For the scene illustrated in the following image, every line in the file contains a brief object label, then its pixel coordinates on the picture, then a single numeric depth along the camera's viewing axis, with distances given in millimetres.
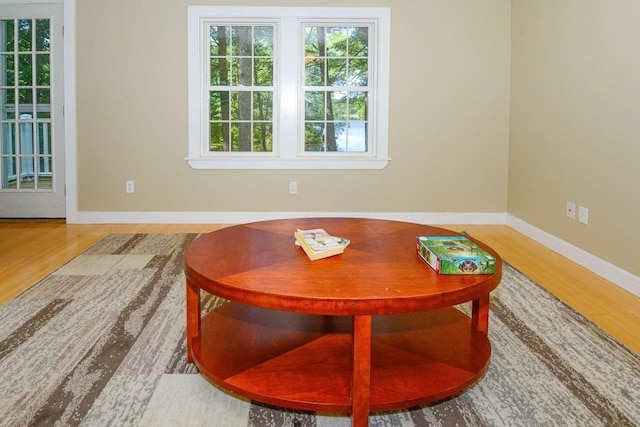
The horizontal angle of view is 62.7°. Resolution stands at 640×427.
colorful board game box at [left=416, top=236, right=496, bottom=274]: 1641
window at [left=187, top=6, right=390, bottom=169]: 4910
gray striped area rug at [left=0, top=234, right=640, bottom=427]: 1589
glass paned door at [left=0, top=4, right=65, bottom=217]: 4898
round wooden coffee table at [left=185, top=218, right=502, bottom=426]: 1440
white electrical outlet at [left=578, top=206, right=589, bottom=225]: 3541
